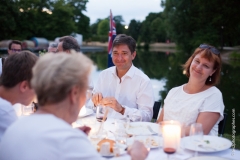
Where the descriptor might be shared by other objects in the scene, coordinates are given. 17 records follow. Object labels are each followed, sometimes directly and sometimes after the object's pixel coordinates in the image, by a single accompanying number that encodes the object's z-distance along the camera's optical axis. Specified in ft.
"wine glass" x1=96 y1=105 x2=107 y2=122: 9.00
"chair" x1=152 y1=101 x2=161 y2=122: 12.99
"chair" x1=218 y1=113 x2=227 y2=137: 9.96
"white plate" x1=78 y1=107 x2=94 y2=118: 10.29
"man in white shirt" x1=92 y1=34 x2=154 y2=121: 11.71
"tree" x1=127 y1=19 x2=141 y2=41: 256.11
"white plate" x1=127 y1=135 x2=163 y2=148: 6.81
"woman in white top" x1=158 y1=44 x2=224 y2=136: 8.74
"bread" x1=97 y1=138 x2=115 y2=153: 6.43
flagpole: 24.56
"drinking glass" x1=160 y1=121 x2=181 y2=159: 5.72
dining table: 6.17
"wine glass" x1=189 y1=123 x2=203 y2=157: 6.38
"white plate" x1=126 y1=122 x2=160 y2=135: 7.95
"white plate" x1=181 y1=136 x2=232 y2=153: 6.61
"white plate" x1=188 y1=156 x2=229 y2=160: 6.07
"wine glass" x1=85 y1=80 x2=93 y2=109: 11.71
